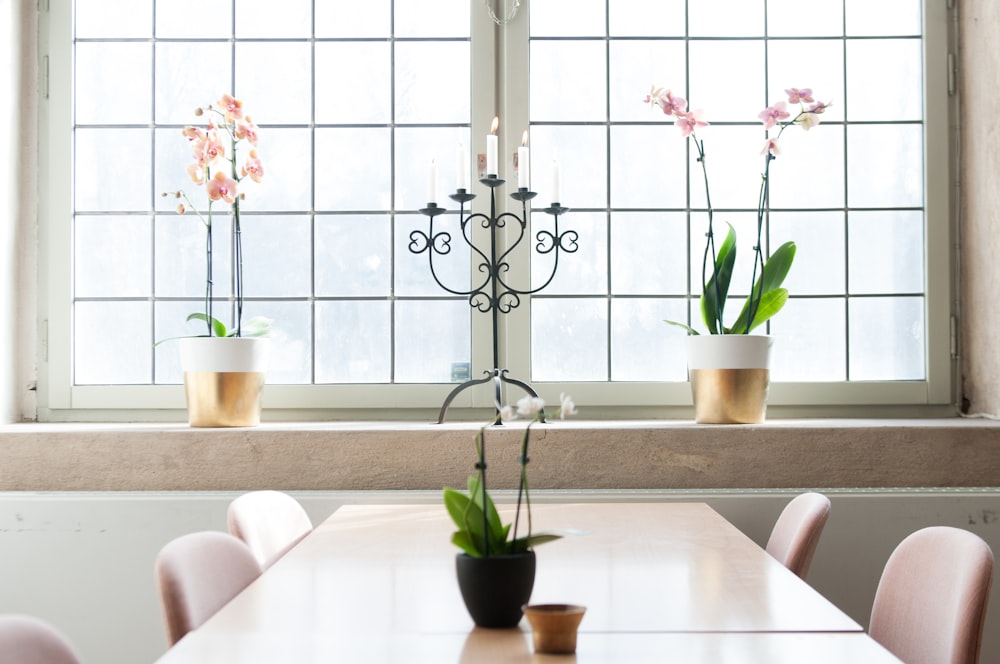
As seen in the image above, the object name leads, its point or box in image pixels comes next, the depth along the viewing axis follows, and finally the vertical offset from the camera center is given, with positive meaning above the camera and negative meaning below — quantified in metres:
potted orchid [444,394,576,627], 1.42 -0.32
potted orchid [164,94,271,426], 2.87 +0.00
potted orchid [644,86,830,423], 2.86 +0.08
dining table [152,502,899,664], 1.31 -0.42
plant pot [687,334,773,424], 2.86 -0.08
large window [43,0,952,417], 3.22 +0.57
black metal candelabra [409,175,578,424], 2.97 +0.31
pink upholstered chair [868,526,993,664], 1.55 -0.44
